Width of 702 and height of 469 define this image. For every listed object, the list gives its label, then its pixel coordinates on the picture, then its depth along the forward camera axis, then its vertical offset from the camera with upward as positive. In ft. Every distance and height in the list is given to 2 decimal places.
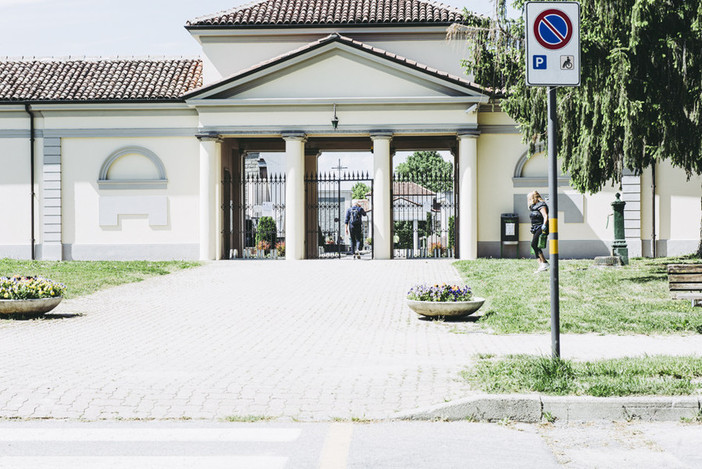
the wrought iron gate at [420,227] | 86.43 +1.54
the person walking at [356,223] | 89.30 +1.36
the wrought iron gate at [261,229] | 89.33 +0.92
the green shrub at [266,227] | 116.12 +1.23
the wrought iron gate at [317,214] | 84.23 +2.67
